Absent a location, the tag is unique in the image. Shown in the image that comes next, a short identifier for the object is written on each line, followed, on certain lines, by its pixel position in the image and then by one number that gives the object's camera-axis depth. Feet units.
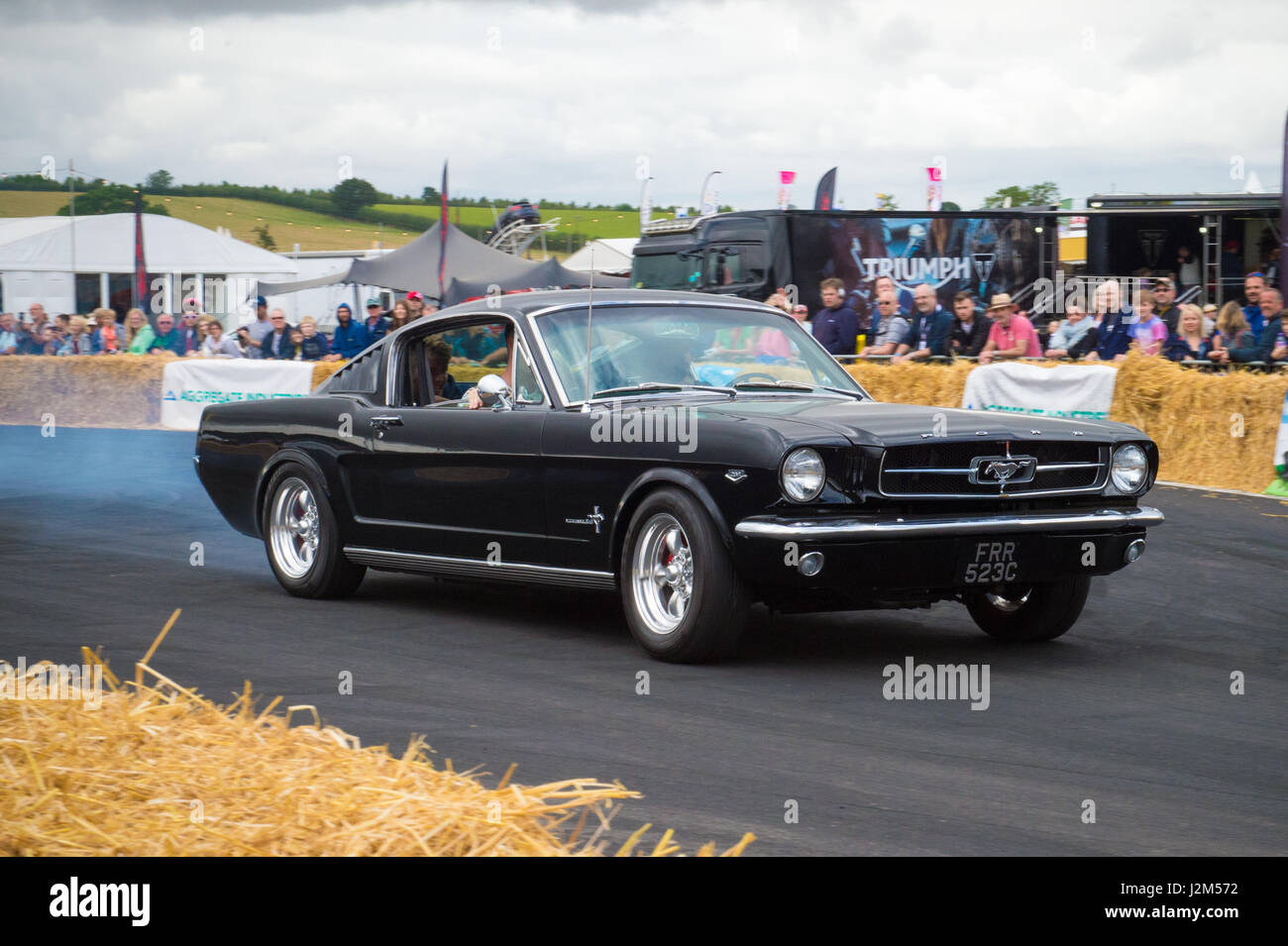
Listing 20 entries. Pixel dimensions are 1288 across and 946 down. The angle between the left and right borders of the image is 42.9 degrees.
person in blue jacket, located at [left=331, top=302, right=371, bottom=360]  63.52
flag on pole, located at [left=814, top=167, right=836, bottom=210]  72.43
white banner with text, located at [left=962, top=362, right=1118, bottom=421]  46.09
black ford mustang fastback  20.11
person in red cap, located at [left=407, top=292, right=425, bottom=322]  54.13
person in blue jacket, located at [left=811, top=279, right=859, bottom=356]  50.85
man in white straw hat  49.01
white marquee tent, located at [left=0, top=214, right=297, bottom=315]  110.63
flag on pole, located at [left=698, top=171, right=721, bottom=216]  73.36
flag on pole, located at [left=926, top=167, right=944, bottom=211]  73.61
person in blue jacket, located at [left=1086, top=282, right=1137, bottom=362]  49.19
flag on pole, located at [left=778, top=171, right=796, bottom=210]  69.72
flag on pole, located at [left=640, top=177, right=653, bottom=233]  74.49
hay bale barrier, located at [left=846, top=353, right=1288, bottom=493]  42.24
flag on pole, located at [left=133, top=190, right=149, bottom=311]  95.20
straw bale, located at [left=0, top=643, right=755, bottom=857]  10.32
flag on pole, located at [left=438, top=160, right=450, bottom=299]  89.08
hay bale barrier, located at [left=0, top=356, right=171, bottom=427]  74.18
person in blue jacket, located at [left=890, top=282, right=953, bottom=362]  51.78
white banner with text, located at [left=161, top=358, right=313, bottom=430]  65.62
